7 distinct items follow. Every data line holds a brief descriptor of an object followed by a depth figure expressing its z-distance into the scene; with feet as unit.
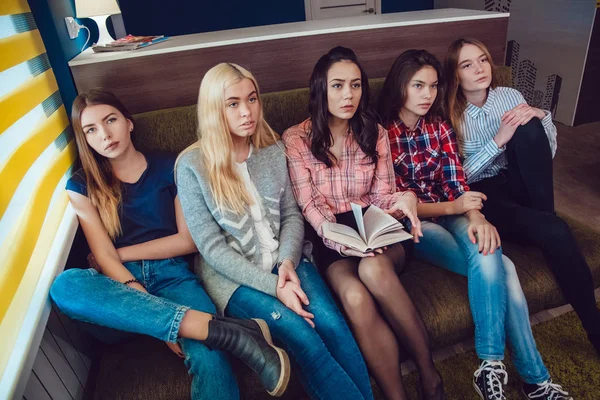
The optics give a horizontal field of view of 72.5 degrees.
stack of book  5.97
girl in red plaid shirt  4.03
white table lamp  6.07
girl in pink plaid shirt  3.91
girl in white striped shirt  4.33
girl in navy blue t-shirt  3.57
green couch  3.74
